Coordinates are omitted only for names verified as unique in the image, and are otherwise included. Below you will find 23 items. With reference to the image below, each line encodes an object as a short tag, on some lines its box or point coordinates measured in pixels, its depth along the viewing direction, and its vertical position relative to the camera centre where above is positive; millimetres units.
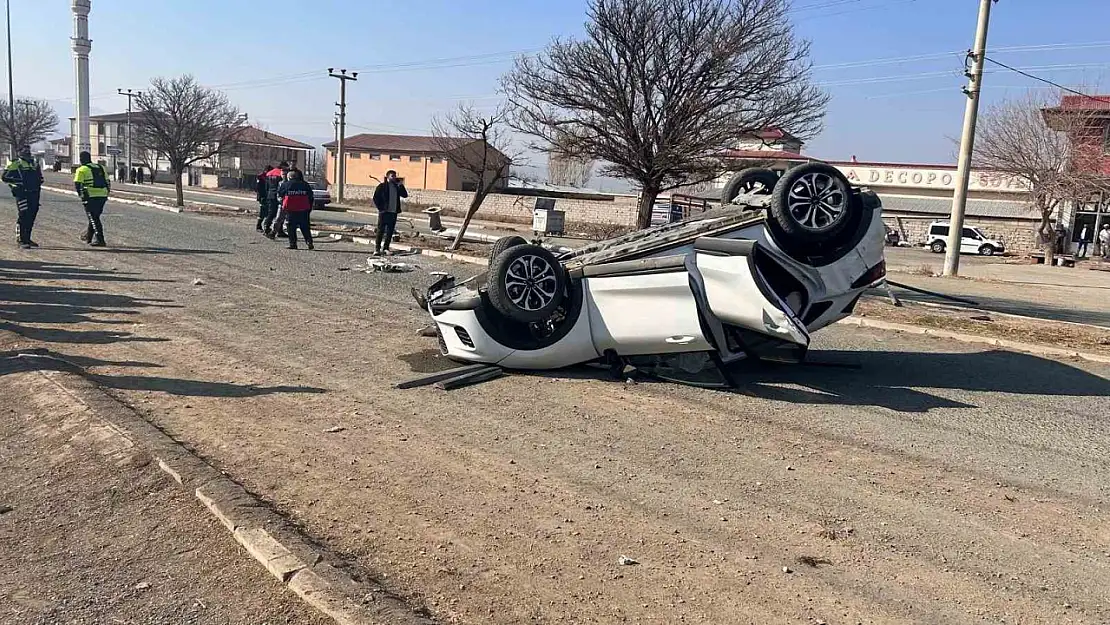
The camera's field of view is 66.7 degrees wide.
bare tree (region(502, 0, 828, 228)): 13328 +2161
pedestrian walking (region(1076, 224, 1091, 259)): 33938 -194
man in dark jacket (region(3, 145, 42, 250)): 14336 -176
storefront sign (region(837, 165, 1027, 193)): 50000 +3247
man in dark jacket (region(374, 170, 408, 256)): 16109 -50
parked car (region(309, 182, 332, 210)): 38094 -31
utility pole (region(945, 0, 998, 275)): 18359 +2857
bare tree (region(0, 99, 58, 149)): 63688 +5023
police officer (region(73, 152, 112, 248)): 14742 -98
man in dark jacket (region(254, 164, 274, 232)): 19250 +0
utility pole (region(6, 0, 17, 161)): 47122 +4826
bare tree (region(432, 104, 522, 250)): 18562 +1289
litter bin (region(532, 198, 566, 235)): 32156 -418
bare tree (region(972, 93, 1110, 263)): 29812 +3337
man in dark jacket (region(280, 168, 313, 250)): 16203 -140
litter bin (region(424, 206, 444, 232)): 26719 -534
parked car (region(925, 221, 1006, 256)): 37031 -318
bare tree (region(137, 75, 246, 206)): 28766 +2252
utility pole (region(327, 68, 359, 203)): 49784 +4355
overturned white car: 6258 -537
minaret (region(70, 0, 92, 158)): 72125 +11597
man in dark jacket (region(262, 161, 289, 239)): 18562 +3
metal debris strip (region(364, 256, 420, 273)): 13773 -1067
